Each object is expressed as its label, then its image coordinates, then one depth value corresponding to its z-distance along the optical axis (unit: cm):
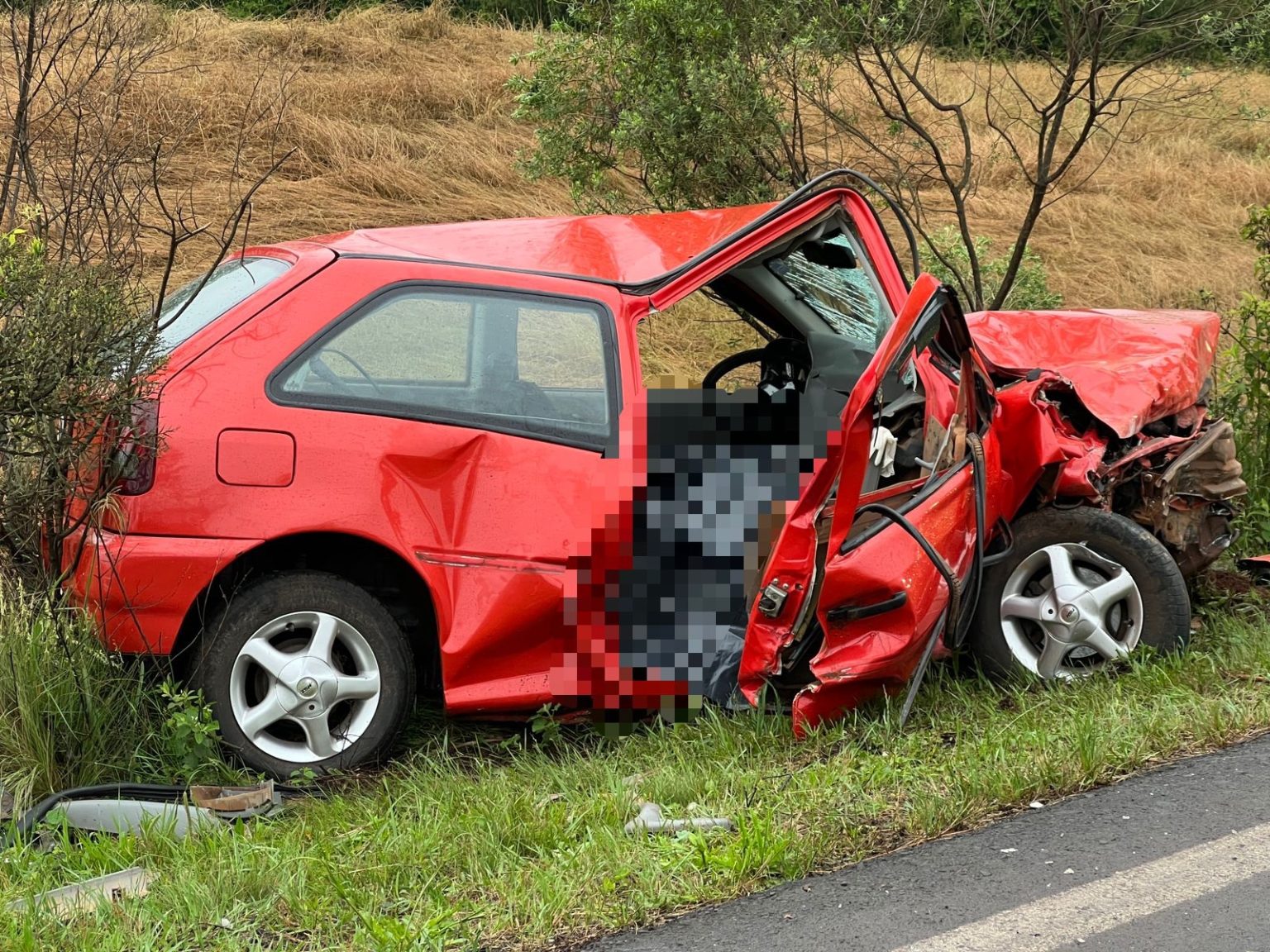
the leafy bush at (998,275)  1038
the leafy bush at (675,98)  852
